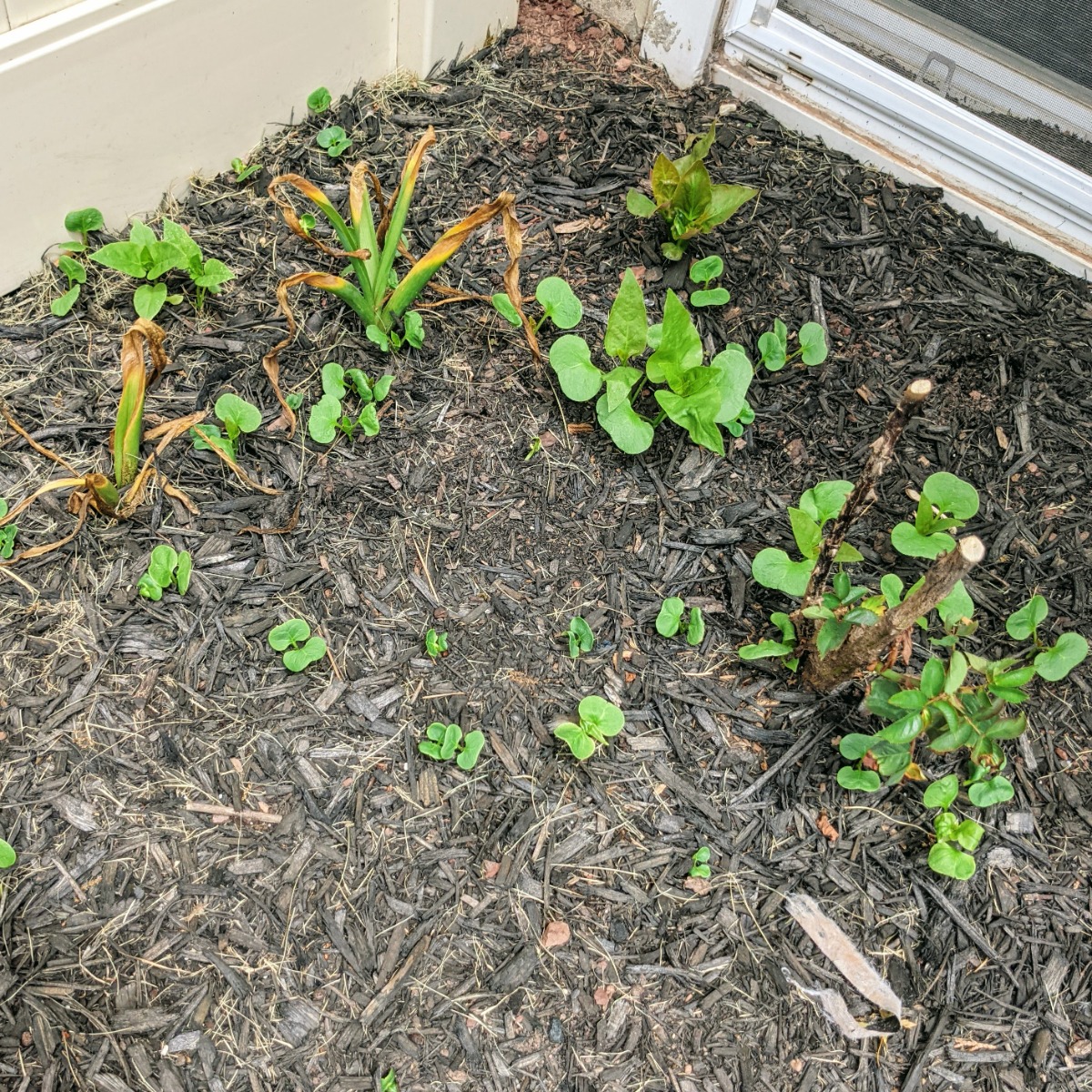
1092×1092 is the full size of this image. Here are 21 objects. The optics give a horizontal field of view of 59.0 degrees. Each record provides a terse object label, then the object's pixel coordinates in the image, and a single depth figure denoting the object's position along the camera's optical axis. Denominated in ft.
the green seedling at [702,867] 5.56
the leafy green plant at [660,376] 6.55
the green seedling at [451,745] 5.70
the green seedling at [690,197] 7.41
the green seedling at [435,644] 6.05
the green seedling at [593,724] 5.67
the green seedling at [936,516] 6.01
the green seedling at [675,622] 6.23
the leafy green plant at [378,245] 6.52
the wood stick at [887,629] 4.72
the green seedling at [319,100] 8.31
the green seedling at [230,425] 6.52
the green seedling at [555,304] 7.01
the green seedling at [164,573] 6.04
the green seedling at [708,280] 7.52
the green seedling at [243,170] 7.99
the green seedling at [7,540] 6.12
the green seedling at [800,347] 7.34
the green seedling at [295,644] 5.86
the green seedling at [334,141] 8.24
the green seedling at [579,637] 6.17
